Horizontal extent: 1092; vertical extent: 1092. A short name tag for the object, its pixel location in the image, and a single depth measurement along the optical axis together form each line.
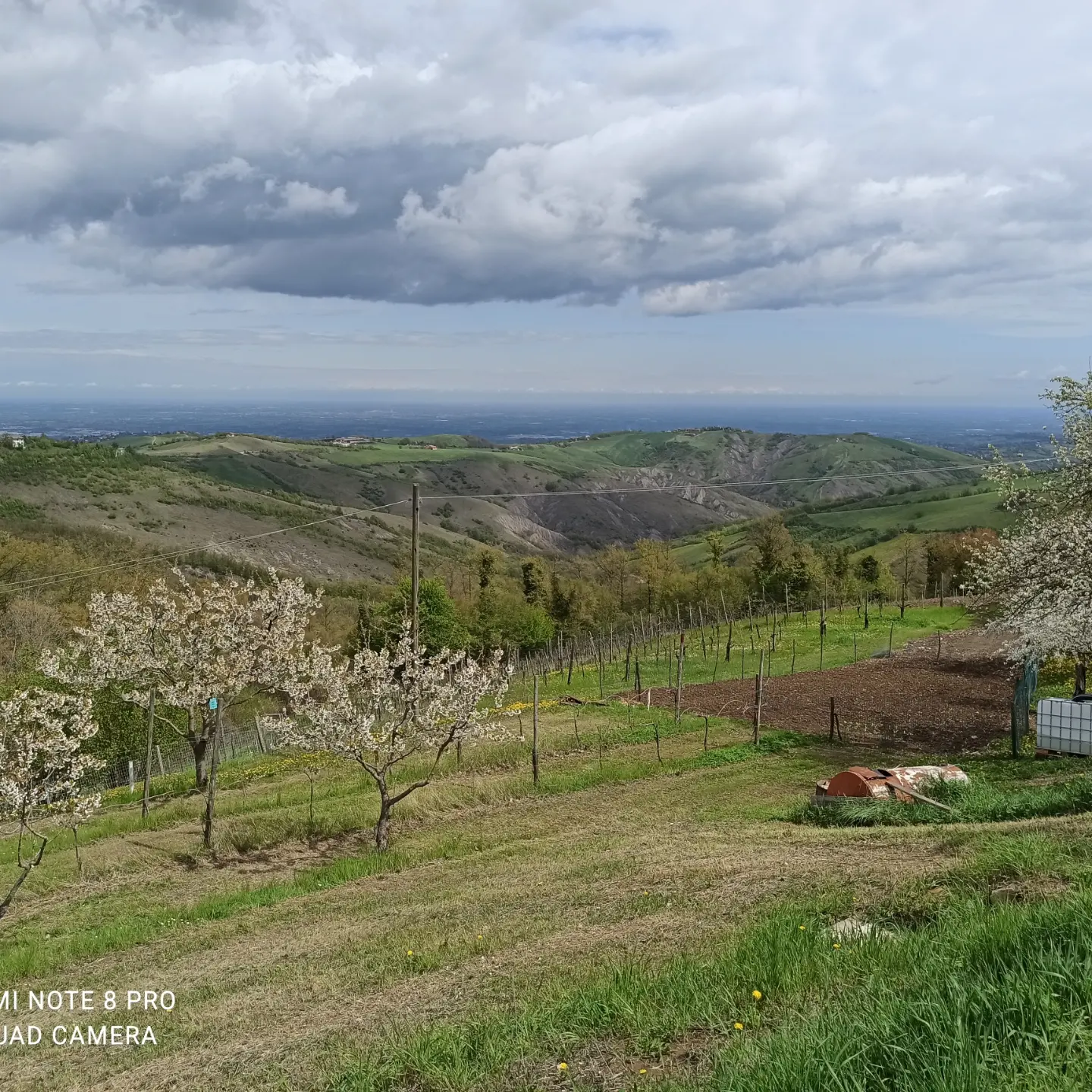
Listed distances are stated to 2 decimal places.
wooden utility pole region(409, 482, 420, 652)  21.34
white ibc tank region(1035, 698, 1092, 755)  20.03
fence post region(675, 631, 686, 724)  27.05
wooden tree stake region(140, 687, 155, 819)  22.78
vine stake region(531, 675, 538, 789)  22.44
